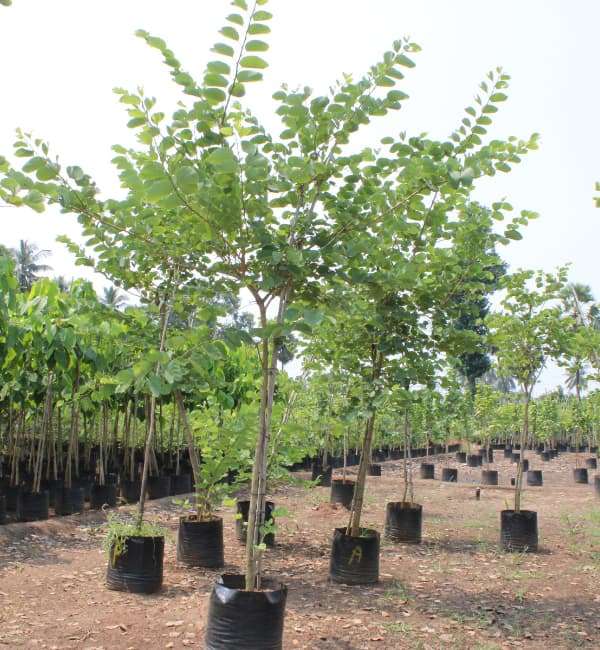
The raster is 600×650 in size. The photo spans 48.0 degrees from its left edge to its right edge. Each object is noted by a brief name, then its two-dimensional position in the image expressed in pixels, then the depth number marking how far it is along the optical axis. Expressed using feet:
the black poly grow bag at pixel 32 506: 24.85
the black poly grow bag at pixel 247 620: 11.34
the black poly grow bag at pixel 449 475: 53.34
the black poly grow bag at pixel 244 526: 22.77
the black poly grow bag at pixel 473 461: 66.49
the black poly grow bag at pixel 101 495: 28.12
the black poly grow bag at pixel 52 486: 27.40
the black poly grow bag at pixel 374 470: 52.60
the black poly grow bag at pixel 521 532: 23.48
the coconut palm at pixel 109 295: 165.15
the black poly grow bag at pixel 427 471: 54.80
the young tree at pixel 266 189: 8.82
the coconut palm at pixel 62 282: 146.33
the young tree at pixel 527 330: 23.99
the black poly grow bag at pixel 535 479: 52.61
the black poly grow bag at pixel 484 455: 68.78
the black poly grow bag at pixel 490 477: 51.67
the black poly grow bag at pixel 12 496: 25.46
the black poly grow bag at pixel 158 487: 32.37
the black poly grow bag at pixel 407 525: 24.49
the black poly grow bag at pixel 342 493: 34.40
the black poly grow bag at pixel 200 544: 19.40
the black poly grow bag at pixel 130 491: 30.76
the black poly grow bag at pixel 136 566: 16.63
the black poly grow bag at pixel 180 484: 34.53
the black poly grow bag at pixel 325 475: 43.91
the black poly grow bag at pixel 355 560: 18.26
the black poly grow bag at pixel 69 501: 26.48
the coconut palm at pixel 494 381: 248.81
